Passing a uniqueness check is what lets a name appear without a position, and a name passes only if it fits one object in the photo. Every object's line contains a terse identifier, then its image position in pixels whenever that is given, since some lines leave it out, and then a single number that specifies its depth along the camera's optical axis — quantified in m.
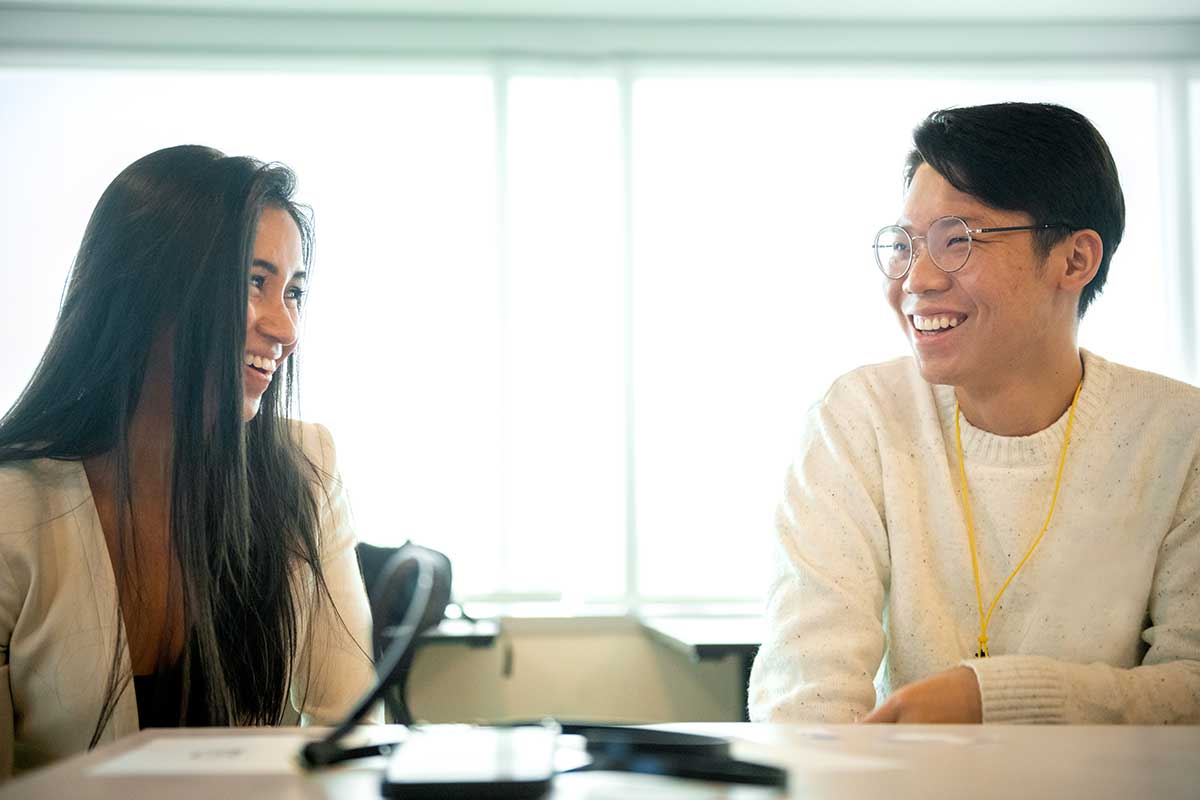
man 1.27
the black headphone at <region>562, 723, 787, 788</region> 0.57
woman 1.24
